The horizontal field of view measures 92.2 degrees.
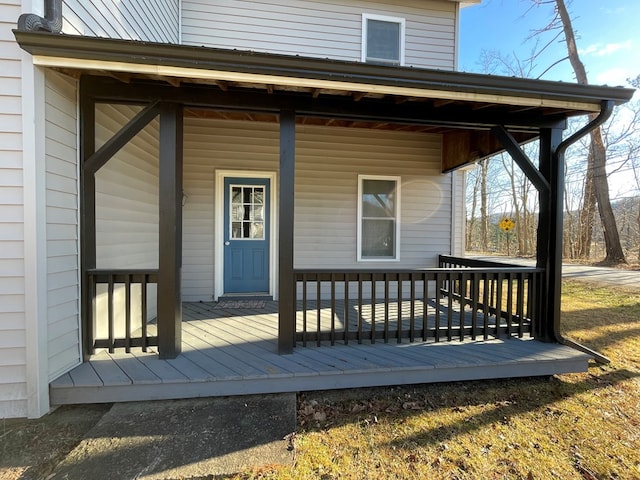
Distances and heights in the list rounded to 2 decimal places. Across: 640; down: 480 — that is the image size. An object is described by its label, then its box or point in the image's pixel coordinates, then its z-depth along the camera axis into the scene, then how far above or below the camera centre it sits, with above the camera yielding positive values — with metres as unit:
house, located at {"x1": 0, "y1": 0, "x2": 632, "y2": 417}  2.21 +0.35
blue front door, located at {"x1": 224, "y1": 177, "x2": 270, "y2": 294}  4.91 -0.05
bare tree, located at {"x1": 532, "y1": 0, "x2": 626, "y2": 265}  10.85 +2.84
